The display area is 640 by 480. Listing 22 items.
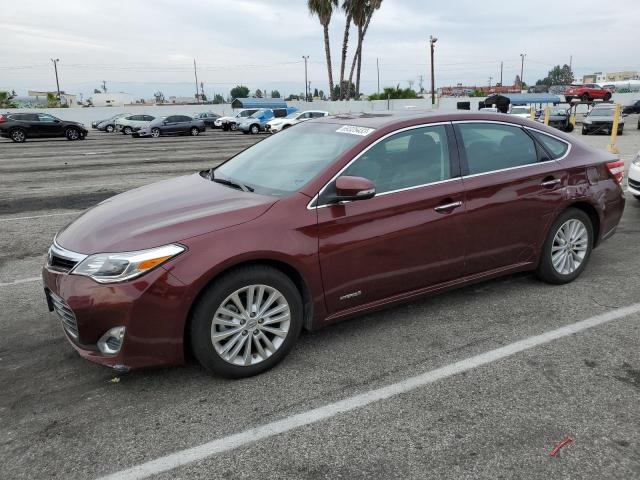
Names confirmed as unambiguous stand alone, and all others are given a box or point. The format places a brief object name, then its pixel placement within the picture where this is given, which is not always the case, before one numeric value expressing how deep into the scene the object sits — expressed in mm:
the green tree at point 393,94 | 54219
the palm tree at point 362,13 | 41344
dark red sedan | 3029
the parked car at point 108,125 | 37344
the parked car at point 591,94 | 46781
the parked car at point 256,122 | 34125
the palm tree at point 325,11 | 41406
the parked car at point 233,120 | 36906
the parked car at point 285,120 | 30777
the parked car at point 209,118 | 40125
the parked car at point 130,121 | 32906
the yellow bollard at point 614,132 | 15492
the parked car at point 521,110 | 28709
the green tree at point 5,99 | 55331
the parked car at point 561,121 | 27850
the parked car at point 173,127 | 31203
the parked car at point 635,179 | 7668
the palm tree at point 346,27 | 42000
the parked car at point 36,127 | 26250
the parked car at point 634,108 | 45775
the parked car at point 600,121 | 24641
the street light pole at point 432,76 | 45594
